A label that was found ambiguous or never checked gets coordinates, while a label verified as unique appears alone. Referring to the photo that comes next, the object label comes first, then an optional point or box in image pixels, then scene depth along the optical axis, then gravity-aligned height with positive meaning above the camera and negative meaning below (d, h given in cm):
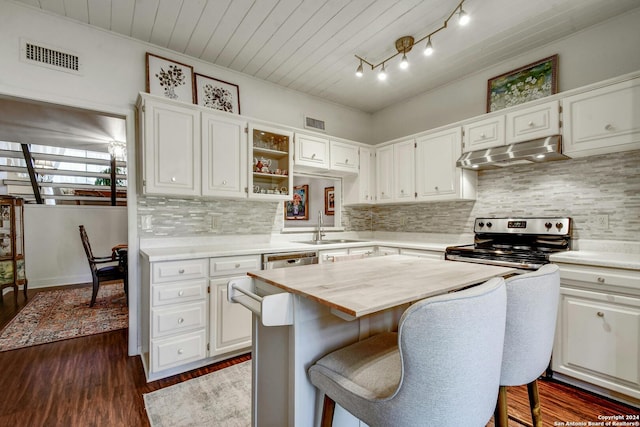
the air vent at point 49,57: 217 +117
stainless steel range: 227 -30
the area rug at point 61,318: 287 -123
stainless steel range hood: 231 +47
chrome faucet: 363 -22
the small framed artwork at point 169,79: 262 +121
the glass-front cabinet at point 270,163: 295 +52
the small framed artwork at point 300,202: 391 +11
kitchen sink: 350 -38
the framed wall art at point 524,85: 261 +118
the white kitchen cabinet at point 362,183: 379 +36
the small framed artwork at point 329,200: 411 +14
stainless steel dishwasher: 258 -43
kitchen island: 107 -41
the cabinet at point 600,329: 177 -76
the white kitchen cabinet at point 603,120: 204 +65
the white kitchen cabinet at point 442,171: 302 +42
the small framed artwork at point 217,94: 287 +117
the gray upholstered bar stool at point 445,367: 76 -43
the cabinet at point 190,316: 211 -80
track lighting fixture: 204 +143
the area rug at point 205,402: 172 -122
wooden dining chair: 370 -77
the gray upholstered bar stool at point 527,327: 111 -46
